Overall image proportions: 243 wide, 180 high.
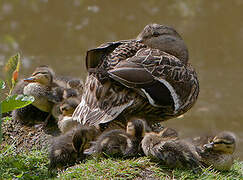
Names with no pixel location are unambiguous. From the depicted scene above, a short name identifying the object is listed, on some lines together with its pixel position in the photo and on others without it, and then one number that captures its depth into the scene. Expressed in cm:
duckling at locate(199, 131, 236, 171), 926
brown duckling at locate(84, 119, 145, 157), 884
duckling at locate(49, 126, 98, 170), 900
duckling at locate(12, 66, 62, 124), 1089
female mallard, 954
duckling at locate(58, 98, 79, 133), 1021
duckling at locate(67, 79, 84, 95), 1182
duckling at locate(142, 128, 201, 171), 845
